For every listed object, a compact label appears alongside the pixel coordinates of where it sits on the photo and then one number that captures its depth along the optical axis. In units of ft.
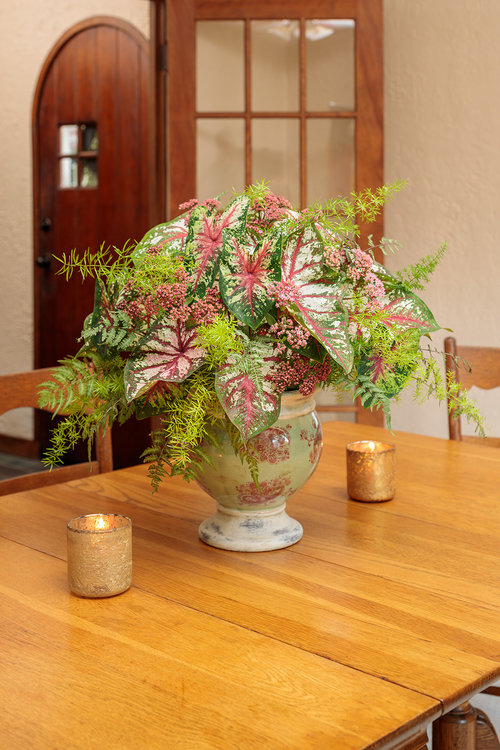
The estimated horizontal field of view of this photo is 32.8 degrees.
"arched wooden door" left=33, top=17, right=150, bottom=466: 12.25
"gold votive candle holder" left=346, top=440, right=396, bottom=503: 4.11
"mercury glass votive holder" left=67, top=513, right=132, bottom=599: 2.97
